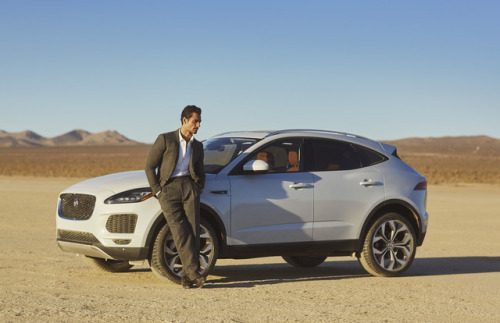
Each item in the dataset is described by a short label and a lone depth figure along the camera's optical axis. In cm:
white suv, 895
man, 882
